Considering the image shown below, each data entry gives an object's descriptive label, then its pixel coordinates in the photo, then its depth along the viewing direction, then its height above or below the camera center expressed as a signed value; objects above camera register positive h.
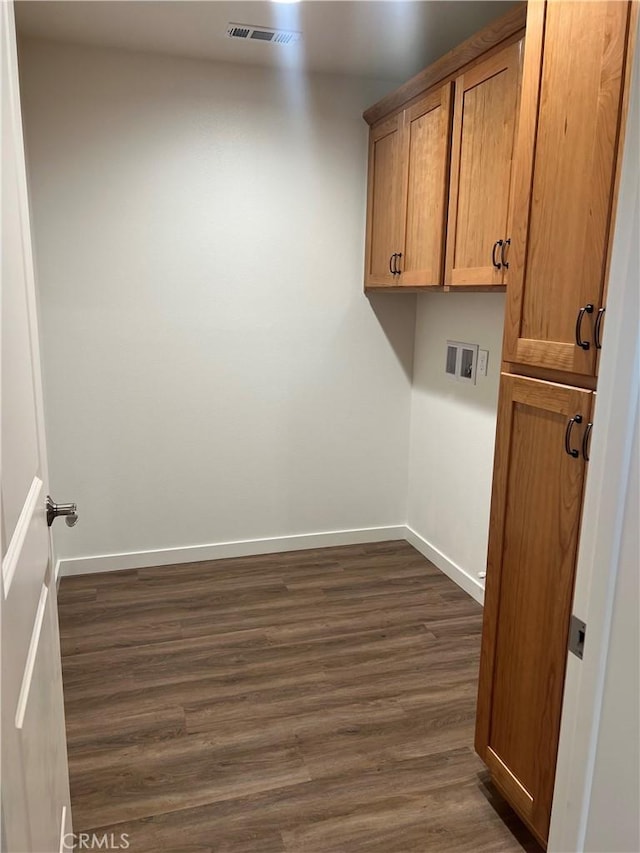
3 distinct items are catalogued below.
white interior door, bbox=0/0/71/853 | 0.91 -0.46
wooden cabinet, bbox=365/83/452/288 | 2.67 +0.50
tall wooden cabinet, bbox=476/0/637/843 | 1.31 -0.14
